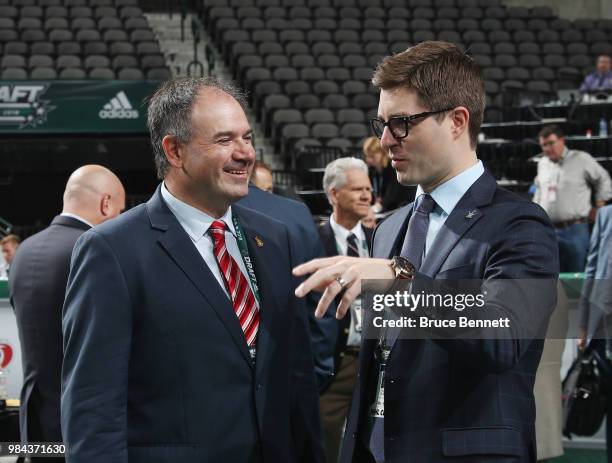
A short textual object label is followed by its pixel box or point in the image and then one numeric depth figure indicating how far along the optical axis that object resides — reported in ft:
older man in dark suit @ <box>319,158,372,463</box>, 15.21
